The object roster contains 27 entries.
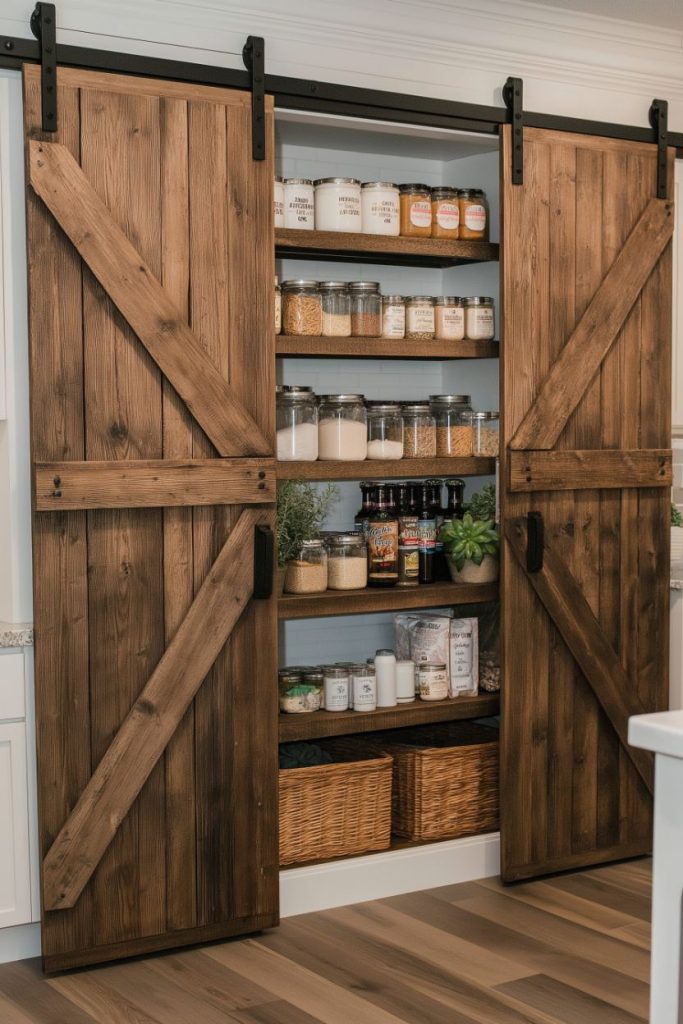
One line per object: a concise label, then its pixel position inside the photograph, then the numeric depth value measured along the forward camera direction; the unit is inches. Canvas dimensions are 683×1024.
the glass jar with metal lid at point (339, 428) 152.3
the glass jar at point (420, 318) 158.2
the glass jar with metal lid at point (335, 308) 151.6
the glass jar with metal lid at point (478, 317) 161.3
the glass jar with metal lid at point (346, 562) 153.5
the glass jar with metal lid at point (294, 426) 148.9
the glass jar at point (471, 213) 159.9
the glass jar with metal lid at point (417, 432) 158.4
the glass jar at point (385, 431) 155.5
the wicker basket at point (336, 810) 148.4
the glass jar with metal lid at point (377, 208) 154.3
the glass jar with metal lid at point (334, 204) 151.5
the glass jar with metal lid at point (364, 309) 153.6
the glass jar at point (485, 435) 162.4
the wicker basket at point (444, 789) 157.6
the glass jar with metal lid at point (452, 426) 161.5
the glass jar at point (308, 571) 150.1
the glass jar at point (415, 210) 156.3
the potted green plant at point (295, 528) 149.1
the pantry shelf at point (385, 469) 148.8
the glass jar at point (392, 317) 156.3
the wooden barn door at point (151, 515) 128.9
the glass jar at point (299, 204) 148.5
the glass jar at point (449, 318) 159.8
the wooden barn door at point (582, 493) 156.4
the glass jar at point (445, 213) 158.1
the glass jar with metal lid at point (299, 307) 149.0
